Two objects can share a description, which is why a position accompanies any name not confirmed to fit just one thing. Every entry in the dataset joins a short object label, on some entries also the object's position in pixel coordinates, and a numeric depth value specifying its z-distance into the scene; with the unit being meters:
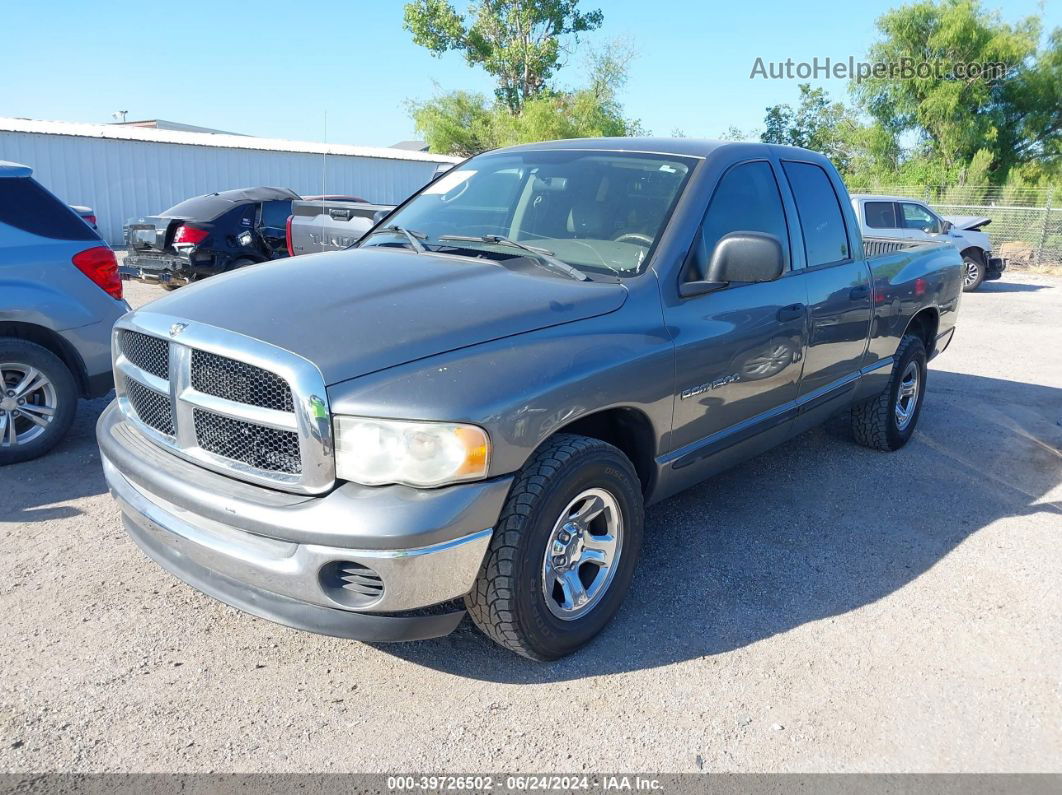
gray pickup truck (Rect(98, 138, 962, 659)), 2.61
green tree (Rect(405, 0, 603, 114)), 38.25
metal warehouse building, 19.47
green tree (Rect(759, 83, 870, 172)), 33.78
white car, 14.35
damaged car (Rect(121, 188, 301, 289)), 10.61
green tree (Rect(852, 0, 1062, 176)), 30.55
